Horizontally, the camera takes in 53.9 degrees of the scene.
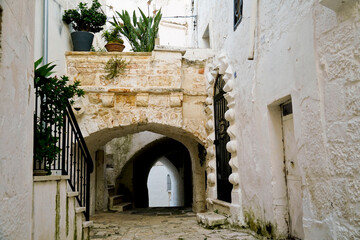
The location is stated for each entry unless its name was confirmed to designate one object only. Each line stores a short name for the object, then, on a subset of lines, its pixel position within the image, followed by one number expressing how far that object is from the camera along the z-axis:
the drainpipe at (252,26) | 4.38
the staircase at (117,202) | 9.08
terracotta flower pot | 7.12
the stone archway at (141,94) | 6.60
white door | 3.71
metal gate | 6.00
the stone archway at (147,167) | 11.02
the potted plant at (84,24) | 6.80
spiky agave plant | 7.45
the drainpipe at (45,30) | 5.50
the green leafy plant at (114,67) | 6.68
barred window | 5.22
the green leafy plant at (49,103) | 3.55
